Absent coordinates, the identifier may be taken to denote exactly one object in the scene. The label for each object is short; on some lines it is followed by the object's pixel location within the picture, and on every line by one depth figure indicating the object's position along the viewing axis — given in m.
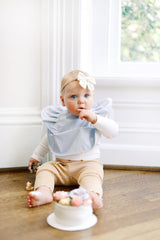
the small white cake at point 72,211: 0.95
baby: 1.28
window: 1.71
